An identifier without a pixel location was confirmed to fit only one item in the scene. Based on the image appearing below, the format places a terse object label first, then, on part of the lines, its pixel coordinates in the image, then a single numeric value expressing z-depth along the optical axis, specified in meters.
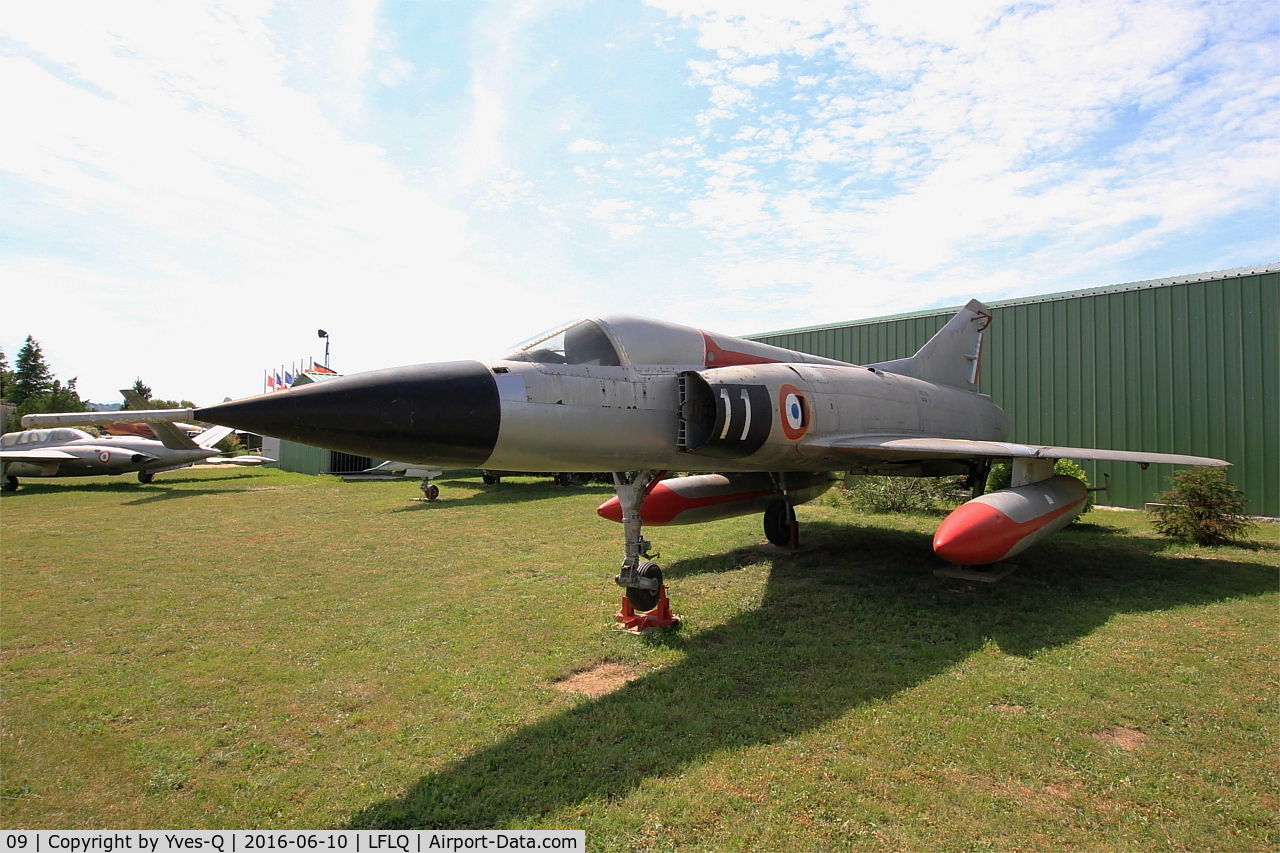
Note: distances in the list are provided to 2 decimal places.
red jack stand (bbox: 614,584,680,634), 5.81
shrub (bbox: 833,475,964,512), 13.57
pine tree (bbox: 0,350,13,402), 61.22
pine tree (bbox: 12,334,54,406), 67.88
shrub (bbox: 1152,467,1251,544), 9.74
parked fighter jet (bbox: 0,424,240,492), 21.19
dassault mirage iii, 4.05
